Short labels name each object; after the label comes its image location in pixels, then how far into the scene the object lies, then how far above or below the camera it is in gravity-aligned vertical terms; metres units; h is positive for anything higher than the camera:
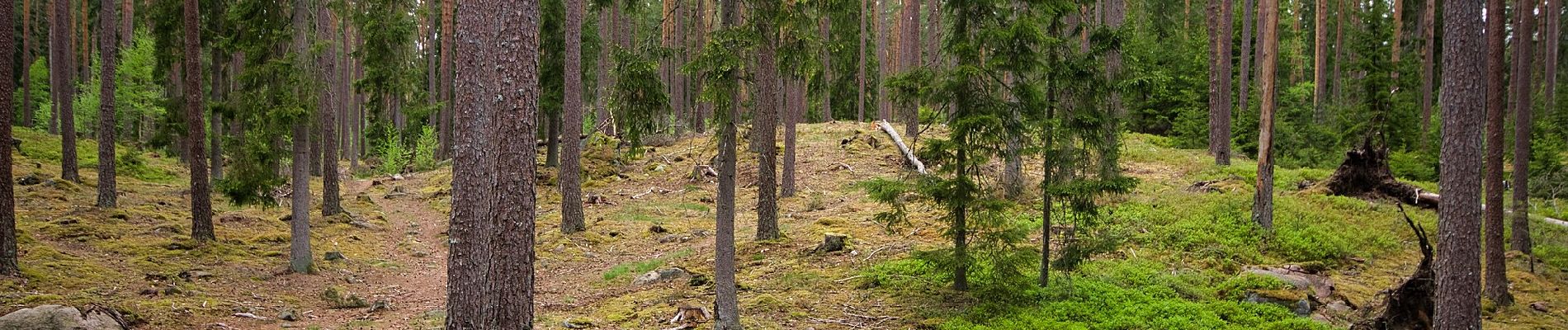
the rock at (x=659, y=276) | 11.81 -1.82
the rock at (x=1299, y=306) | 10.05 -1.79
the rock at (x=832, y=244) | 12.91 -1.45
